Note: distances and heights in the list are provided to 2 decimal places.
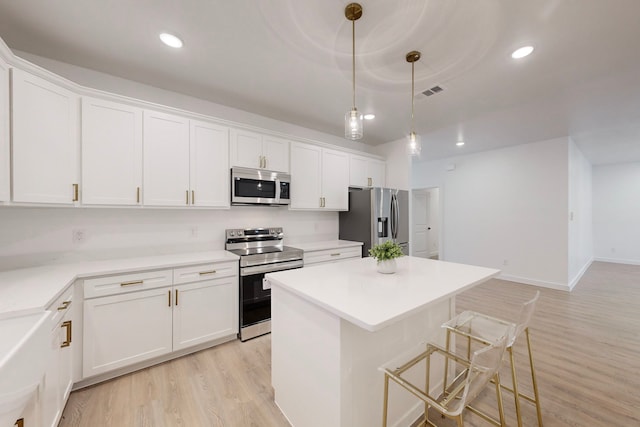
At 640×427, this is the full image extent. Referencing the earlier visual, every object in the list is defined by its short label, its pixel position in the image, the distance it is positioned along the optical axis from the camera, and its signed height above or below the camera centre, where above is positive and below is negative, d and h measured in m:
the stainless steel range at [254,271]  2.70 -0.65
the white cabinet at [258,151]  2.96 +0.76
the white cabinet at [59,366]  1.34 -0.94
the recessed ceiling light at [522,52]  2.04 +1.33
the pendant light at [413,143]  2.29 +0.65
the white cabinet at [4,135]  1.60 +0.50
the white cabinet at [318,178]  3.48 +0.51
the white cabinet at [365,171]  4.16 +0.71
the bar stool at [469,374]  1.04 -0.77
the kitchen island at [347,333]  1.27 -0.72
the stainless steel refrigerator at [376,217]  3.77 -0.08
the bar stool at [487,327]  1.48 -0.78
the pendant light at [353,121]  1.87 +0.70
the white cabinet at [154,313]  2.00 -0.90
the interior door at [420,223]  7.19 -0.31
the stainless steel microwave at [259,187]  2.92 +0.31
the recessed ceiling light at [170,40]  1.95 +1.37
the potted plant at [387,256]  1.83 -0.32
